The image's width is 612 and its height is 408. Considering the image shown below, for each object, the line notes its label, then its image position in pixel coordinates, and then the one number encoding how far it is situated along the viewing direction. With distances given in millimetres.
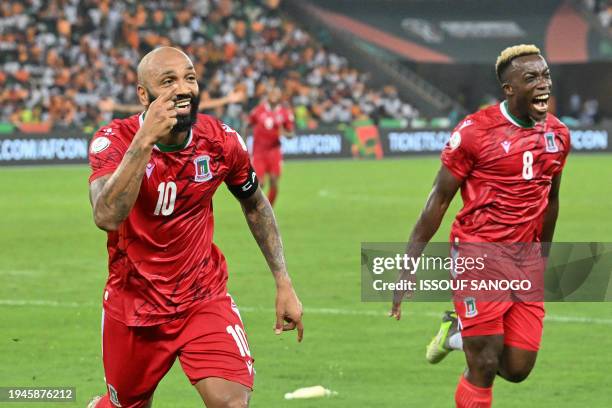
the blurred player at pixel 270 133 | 47437
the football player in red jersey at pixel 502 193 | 14508
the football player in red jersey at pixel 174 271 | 12016
